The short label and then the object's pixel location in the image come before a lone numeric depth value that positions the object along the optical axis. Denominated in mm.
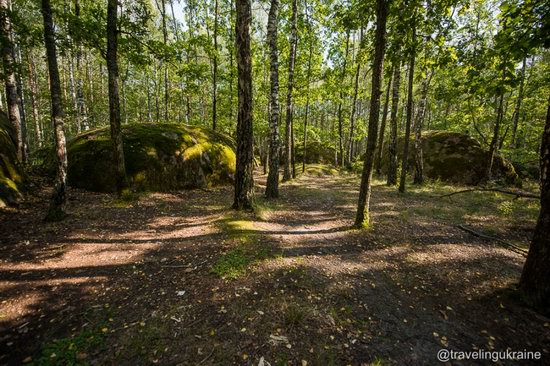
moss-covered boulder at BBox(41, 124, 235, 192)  10008
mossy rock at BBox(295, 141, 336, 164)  33969
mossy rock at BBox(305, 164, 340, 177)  21750
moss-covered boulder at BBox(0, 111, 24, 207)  7340
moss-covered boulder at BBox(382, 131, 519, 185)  15945
